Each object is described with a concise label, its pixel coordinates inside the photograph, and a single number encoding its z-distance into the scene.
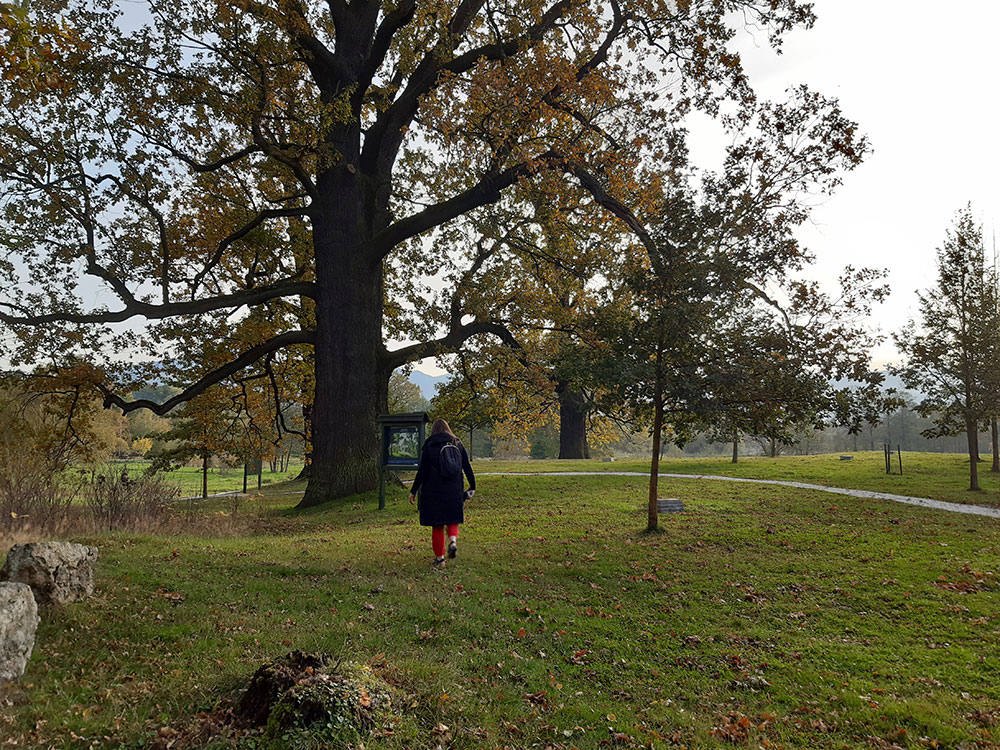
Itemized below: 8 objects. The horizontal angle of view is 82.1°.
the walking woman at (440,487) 8.91
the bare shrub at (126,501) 10.94
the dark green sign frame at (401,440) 14.41
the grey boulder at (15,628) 4.21
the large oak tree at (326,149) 13.01
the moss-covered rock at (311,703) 3.68
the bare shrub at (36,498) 9.58
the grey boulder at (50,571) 5.56
